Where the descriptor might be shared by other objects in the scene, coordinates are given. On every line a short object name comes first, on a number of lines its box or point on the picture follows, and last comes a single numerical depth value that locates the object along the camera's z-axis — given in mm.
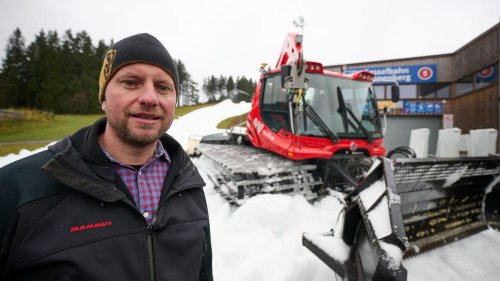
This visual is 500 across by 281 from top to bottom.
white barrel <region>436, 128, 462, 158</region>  10992
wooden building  12305
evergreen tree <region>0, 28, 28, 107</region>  40500
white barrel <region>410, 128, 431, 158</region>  11453
